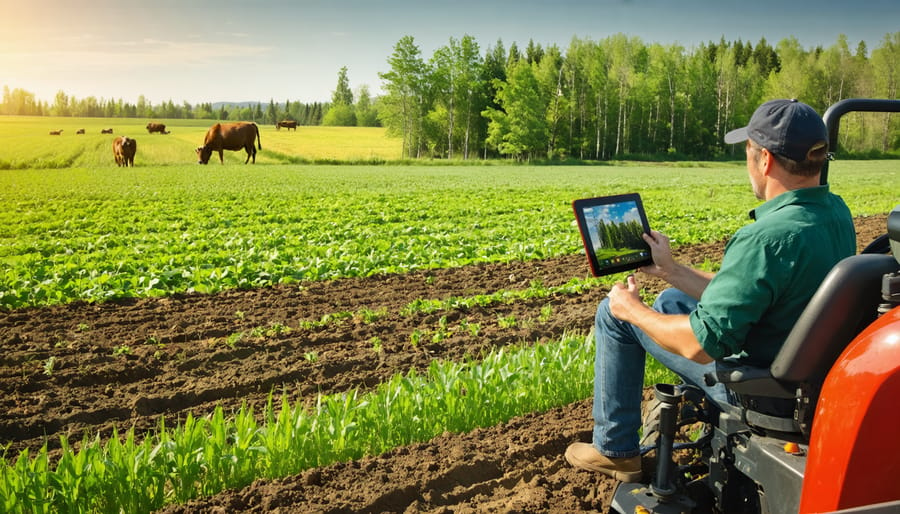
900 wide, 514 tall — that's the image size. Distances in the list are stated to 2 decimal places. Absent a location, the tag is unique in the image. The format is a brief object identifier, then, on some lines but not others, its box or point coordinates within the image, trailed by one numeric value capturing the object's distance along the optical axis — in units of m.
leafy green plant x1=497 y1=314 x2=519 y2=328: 6.69
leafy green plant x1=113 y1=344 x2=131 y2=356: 6.02
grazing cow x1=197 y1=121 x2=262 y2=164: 49.10
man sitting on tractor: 2.35
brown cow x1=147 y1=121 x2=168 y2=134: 65.05
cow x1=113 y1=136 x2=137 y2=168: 42.69
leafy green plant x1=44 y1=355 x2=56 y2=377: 5.54
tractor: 1.78
